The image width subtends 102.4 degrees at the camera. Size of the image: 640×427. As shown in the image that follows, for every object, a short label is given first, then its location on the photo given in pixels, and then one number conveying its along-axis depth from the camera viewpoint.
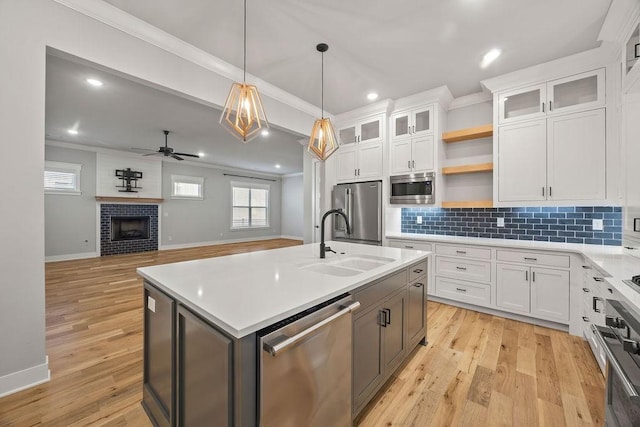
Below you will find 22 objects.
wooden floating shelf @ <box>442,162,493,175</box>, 3.27
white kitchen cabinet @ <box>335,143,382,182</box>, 3.96
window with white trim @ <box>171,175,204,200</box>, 7.95
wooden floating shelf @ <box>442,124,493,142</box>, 3.27
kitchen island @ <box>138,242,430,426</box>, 0.91
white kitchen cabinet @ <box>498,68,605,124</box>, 2.59
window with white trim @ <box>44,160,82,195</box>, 5.87
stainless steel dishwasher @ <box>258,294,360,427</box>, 0.92
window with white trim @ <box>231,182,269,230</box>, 9.52
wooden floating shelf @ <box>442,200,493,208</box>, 3.24
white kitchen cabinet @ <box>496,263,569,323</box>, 2.60
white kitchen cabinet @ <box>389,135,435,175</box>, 3.56
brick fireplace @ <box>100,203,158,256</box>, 6.68
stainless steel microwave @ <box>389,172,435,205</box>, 3.53
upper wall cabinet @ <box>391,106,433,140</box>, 3.58
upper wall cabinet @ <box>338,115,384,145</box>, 3.97
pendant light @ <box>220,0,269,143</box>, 1.73
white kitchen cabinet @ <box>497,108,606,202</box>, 2.58
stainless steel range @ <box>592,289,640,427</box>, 0.87
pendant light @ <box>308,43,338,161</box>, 2.38
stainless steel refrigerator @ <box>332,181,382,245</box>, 3.88
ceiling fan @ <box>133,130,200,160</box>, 5.01
